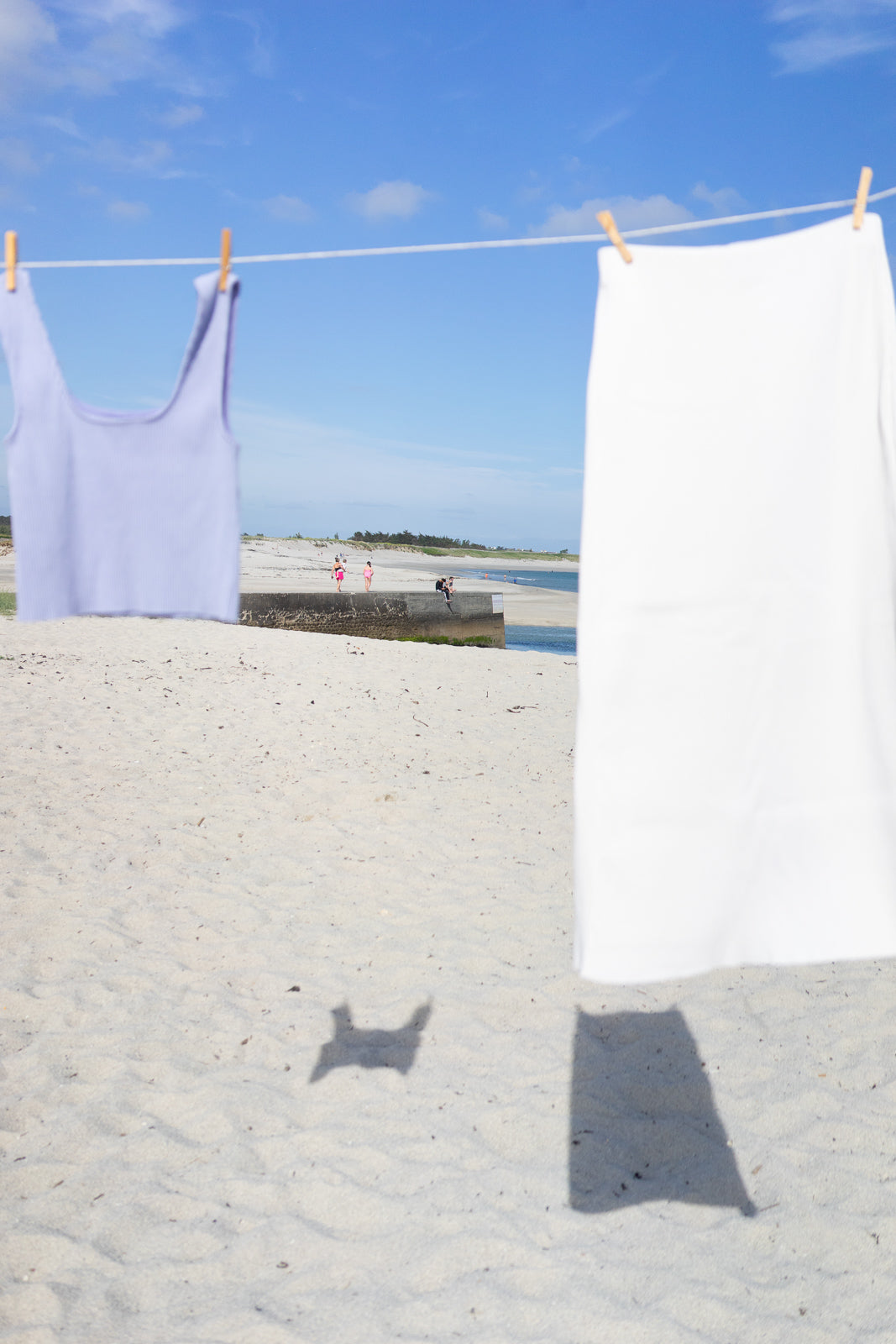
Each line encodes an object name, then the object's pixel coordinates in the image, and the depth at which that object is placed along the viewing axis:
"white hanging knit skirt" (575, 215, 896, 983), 1.96
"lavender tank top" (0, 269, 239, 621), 2.43
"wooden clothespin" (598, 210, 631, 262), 1.96
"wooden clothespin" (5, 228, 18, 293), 2.38
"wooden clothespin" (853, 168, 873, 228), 1.99
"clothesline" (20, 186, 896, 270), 2.20
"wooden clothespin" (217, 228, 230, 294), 2.29
